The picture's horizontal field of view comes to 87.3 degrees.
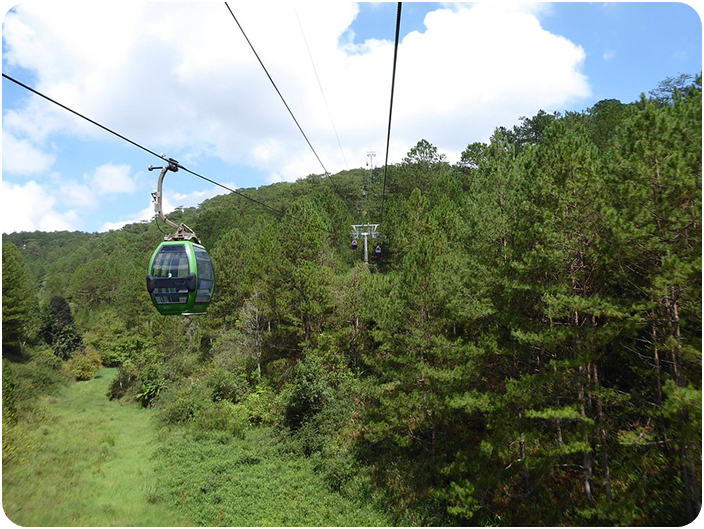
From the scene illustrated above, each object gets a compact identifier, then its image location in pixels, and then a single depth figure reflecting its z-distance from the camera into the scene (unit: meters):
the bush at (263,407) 24.86
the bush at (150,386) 34.22
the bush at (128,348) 40.28
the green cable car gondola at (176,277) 8.40
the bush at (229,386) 27.89
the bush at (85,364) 44.26
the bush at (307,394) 22.59
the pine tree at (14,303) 37.97
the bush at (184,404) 27.44
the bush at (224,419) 24.27
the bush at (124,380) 37.81
